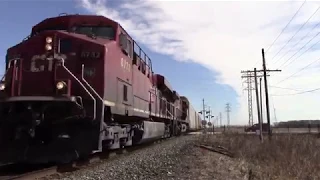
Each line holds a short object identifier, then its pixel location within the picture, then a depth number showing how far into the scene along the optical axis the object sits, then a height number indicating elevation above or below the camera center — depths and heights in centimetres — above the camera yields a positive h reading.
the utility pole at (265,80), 3438 +496
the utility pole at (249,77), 5378 +859
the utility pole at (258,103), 3422 +291
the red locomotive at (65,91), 993 +122
